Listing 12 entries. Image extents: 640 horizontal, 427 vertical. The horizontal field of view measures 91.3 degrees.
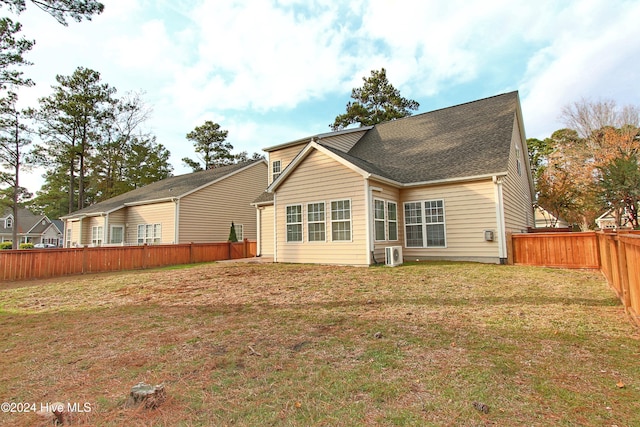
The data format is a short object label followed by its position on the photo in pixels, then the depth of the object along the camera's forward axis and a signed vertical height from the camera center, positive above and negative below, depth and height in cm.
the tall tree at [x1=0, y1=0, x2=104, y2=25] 943 +726
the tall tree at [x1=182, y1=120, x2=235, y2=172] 3931 +1207
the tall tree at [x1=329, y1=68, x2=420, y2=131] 3312 +1438
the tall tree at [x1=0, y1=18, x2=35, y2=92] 1573 +1035
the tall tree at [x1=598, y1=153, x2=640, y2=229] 1655 +258
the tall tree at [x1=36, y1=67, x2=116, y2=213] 2808 +1165
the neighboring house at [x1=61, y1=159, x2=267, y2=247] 1866 +189
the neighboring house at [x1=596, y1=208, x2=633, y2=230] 3669 +133
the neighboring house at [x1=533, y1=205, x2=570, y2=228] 3197 +136
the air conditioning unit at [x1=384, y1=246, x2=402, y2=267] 1030 -63
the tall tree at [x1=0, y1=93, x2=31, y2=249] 2331 +749
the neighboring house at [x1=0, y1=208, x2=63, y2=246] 4409 +247
